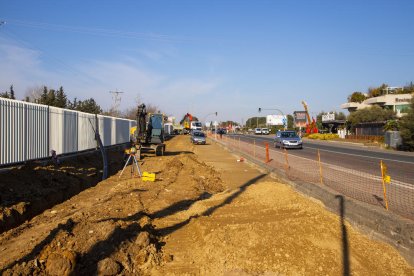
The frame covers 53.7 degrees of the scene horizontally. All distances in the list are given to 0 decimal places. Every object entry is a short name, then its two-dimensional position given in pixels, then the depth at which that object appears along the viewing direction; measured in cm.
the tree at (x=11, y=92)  5430
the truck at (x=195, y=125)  8689
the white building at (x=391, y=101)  7200
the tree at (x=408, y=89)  8220
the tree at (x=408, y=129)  3666
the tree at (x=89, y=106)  7175
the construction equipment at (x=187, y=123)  8662
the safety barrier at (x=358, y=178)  1027
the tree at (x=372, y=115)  6862
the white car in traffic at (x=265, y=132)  10370
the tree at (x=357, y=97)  9938
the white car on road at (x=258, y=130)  10494
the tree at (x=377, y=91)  9788
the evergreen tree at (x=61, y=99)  5769
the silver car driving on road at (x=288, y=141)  3706
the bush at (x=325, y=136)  6887
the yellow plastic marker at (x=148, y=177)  1441
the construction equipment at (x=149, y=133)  2522
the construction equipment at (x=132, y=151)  1538
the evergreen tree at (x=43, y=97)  5273
